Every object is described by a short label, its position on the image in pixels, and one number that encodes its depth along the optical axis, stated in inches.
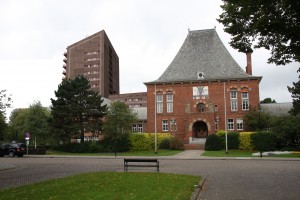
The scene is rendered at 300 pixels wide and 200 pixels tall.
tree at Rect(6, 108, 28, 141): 2048.2
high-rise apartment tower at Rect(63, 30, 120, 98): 4687.5
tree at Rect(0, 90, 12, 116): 1202.2
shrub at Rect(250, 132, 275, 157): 1606.8
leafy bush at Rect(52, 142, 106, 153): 1804.9
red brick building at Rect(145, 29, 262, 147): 2025.1
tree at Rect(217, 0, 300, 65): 413.7
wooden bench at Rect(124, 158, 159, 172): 737.0
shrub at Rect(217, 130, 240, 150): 1694.1
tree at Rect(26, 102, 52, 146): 1862.7
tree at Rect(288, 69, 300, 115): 1643.1
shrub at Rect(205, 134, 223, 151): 1727.9
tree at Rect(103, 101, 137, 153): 1758.1
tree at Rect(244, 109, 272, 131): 1855.3
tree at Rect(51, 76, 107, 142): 1838.1
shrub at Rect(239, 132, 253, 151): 1660.9
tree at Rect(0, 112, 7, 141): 1418.6
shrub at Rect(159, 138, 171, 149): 1832.6
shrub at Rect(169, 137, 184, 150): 1803.6
